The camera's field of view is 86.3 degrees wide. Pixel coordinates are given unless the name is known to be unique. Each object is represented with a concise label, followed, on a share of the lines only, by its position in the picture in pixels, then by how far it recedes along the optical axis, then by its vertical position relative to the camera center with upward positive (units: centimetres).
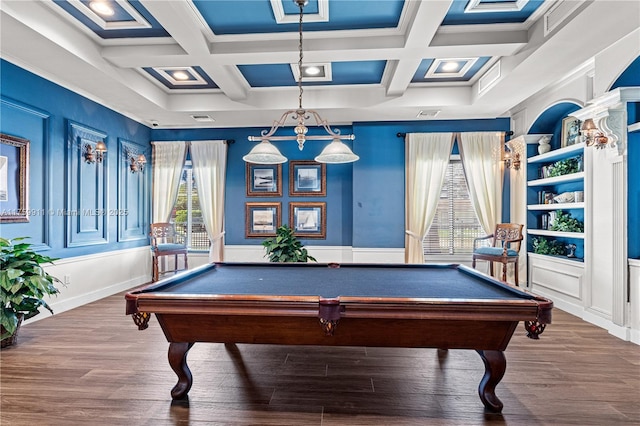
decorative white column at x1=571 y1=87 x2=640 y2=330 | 332 +5
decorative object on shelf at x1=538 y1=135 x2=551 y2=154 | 475 +95
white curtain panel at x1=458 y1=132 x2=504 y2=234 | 545 +65
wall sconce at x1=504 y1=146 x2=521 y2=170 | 518 +82
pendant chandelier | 277 +50
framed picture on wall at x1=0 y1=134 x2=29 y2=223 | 342 +35
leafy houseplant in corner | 296 -65
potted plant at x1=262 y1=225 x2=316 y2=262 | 457 -50
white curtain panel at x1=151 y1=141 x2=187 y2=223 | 603 +59
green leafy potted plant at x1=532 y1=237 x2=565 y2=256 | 462 -48
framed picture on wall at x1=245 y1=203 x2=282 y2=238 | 600 -12
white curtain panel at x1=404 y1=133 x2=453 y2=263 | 549 +60
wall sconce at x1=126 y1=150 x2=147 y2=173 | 552 +85
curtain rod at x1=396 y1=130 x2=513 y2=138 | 547 +126
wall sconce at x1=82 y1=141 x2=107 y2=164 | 452 +82
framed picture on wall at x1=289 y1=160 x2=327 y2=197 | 591 +59
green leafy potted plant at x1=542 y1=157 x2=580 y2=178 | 430 +58
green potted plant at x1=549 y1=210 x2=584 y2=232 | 421 -14
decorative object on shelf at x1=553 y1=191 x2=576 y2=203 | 430 +19
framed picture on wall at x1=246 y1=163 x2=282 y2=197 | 598 +57
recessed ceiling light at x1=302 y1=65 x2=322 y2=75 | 410 +174
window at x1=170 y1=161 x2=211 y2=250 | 623 -7
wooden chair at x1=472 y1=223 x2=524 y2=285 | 466 -52
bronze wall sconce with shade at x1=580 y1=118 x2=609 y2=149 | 337 +78
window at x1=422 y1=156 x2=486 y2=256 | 571 -11
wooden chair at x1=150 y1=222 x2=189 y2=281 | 532 -53
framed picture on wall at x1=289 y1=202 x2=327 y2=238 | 592 -12
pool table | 185 -56
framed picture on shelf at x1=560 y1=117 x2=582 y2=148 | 426 +105
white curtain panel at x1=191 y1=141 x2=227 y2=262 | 594 +48
